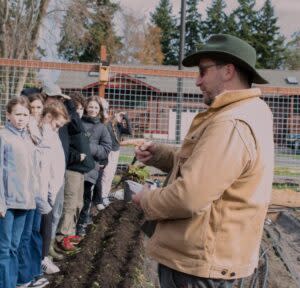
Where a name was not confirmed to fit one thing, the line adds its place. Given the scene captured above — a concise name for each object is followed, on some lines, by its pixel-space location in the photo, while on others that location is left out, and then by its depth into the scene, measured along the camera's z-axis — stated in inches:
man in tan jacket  88.3
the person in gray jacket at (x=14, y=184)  167.3
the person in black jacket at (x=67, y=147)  216.4
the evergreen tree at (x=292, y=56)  2758.4
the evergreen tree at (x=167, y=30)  2898.6
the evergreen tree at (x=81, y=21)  893.8
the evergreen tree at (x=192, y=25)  3144.7
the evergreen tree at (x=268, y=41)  2662.4
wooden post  362.6
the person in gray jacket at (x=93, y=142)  280.4
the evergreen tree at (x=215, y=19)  3083.2
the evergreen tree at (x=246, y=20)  2773.1
